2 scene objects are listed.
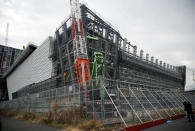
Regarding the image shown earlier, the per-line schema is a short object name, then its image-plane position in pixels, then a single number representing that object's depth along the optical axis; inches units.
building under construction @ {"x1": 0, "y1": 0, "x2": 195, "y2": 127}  481.4
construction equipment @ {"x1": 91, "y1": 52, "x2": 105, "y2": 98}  1389.5
